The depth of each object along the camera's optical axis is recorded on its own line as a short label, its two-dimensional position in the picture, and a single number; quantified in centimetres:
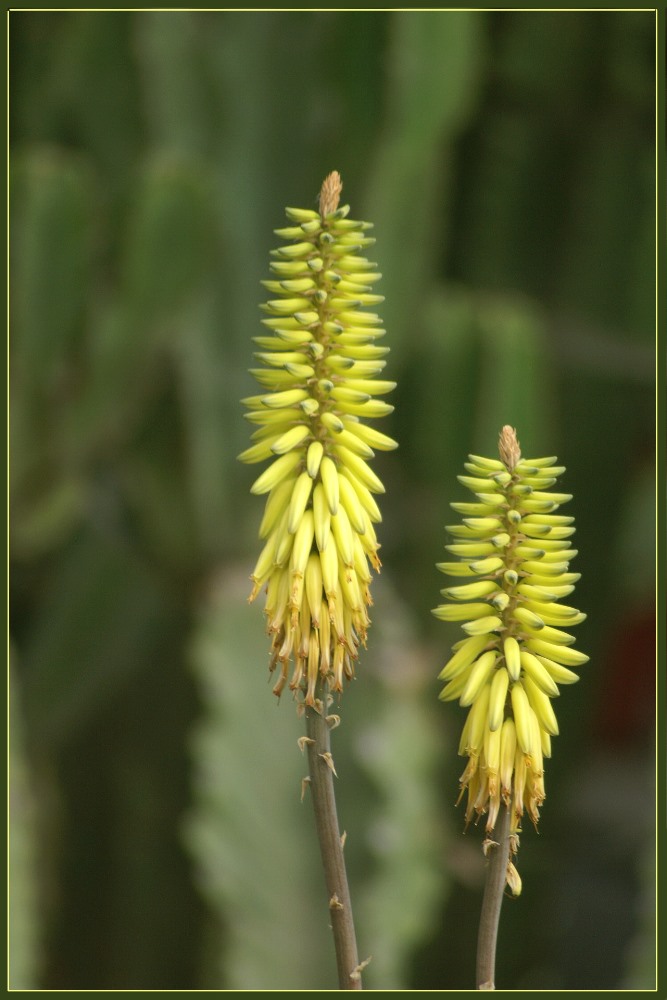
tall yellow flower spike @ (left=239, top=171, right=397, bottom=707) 232
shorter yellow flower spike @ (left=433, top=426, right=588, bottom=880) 230
